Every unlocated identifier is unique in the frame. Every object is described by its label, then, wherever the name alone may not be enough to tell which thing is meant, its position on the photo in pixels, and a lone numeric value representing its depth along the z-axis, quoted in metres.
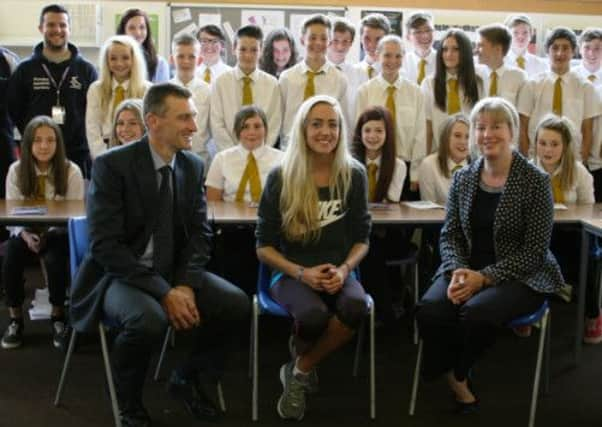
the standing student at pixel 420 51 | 4.87
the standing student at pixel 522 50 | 5.14
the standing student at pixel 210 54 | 4.93
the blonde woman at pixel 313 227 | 2.83
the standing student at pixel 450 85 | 4.36
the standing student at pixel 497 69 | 4.56
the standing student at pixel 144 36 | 4.66
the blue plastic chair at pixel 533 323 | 2.71
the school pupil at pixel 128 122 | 3.73
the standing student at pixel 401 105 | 4.41
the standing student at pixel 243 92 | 4.46
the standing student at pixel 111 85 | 4.18
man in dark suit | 2.60
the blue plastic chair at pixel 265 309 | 2.77
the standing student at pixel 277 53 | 4.84
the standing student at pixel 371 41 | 4.83
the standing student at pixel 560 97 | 4.65
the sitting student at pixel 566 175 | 3.66
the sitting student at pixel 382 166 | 3.63
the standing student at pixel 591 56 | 4.87
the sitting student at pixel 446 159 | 3.98
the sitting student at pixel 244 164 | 3.93
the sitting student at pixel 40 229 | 3.52
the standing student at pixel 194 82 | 4.50
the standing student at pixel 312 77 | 4.45
